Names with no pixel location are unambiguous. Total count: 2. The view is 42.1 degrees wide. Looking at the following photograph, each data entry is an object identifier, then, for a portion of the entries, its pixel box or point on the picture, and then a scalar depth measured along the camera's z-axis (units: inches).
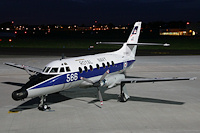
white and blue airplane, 631.2
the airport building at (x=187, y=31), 7573.3
